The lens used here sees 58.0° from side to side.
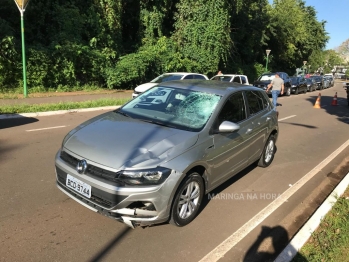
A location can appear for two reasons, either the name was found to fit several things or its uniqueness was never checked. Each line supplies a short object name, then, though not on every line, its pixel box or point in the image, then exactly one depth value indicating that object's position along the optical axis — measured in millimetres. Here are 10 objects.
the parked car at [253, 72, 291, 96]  22370
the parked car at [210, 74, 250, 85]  18328
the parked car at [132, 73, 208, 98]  13574
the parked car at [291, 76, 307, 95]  24594
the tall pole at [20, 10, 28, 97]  12564
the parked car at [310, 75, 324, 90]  31650
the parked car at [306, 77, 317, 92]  28719
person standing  14625
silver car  3256
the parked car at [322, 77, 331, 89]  34850
